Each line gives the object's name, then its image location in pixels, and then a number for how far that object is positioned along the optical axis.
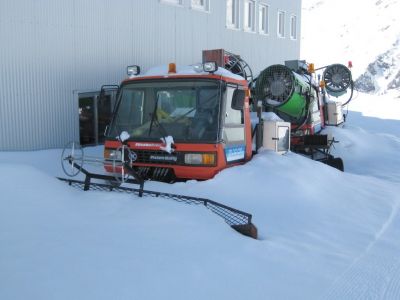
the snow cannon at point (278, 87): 9.81
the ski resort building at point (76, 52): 9.23
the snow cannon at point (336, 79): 13.50
